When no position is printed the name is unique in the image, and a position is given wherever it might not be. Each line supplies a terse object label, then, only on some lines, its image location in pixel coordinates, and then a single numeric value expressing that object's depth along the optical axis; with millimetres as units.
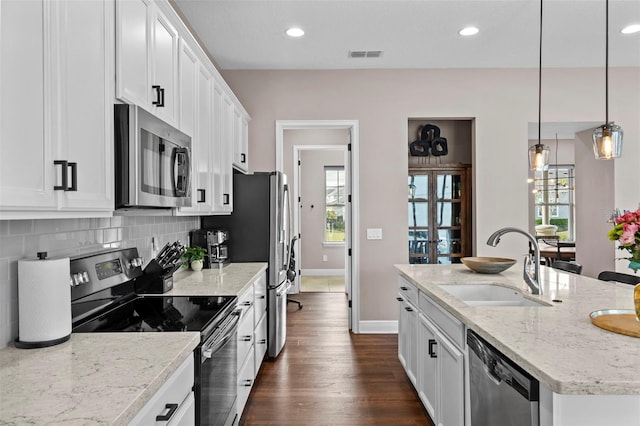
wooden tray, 1465
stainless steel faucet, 2141
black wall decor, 5164
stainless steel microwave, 1557
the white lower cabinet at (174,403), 1107
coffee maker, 3236
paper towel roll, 1322
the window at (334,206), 8062
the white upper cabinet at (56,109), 1021
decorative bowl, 2768
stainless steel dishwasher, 1255
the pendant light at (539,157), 2928
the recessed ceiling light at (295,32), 3527
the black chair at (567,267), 3246
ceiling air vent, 4020
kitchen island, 1118
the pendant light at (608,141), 2322
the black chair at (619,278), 2804
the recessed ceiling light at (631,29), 3576
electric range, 1601
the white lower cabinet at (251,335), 2439
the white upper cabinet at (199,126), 2414
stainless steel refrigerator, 3561
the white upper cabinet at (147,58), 1611
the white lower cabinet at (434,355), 1887
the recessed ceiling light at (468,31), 3553
